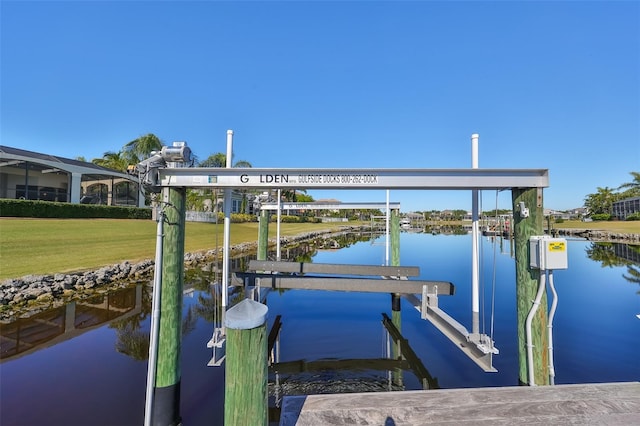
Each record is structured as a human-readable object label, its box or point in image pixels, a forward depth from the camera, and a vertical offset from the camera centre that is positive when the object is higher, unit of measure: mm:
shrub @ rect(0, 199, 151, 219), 19938 +695
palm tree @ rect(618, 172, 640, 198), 54056 +7569
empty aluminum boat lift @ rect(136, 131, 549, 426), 3424 +384
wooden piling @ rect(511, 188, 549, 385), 3453 -734
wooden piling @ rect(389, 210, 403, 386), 6566 -1043
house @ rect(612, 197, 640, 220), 54819 +3652
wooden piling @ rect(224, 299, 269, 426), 1964 -962
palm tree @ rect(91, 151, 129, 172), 39531 +8283
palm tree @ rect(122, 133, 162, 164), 36812 +9372
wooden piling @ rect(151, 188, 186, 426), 3393 -1168
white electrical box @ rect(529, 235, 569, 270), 3262 -305
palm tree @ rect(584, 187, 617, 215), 61406 +5320
